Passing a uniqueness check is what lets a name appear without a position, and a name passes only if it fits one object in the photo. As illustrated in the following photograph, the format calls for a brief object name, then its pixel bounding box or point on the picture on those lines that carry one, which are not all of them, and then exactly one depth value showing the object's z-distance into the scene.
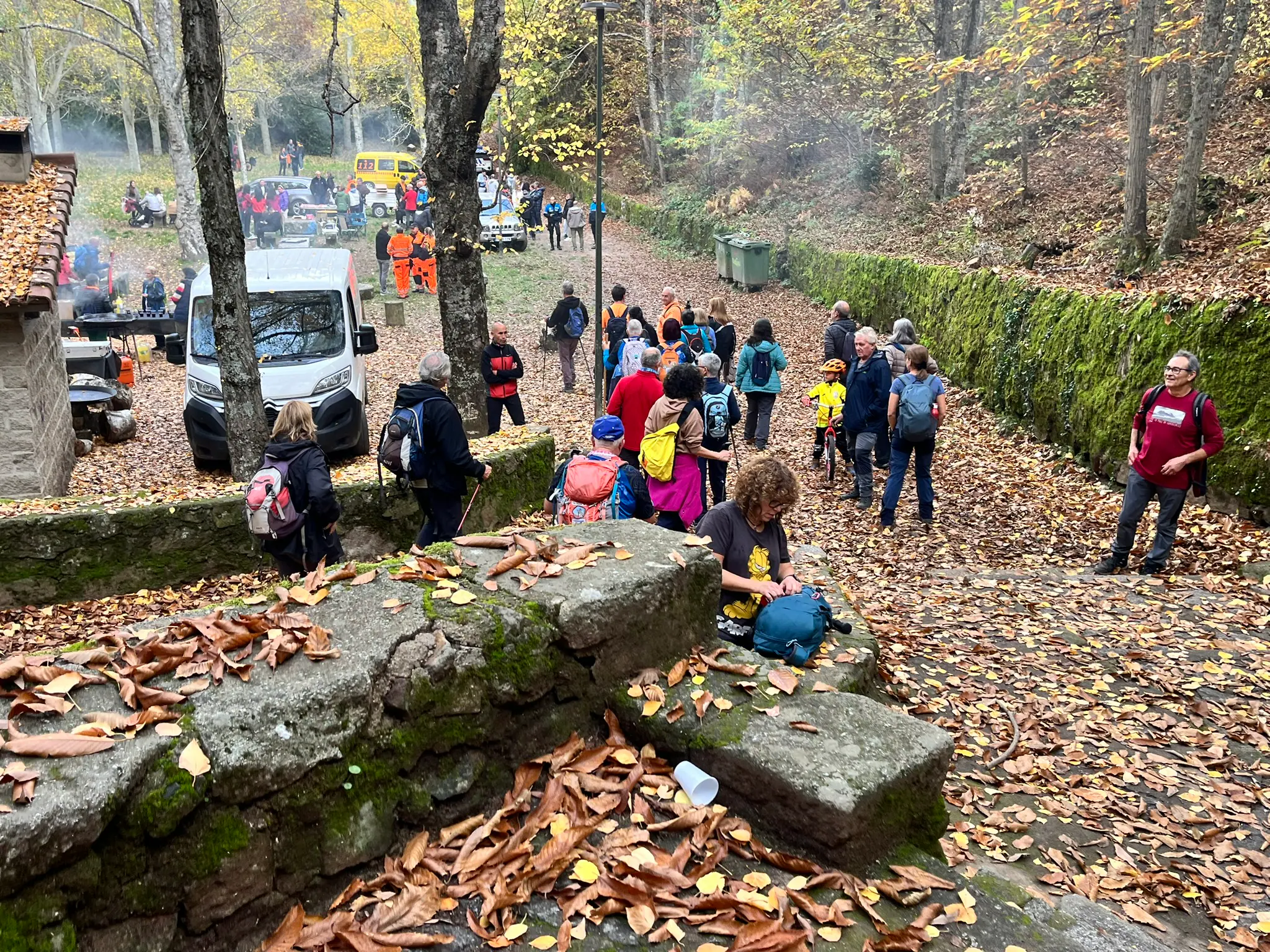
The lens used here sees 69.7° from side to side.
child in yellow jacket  10.98
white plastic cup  3.69
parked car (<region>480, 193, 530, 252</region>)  28.22
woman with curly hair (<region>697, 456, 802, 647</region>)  4.79
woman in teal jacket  11.76
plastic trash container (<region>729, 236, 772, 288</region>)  25.91
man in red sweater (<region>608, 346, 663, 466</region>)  8.37
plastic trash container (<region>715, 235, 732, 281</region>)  27.36
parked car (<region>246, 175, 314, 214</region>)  37.09
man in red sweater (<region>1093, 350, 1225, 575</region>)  7.43
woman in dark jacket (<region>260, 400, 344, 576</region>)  6.14
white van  11.81
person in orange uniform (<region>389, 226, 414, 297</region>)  25.08
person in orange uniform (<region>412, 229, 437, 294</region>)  25.20
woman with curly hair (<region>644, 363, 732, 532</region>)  7.21
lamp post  13.04
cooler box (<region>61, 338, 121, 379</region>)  16.77
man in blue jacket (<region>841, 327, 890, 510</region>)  10.03
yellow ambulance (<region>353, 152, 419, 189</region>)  38.97
